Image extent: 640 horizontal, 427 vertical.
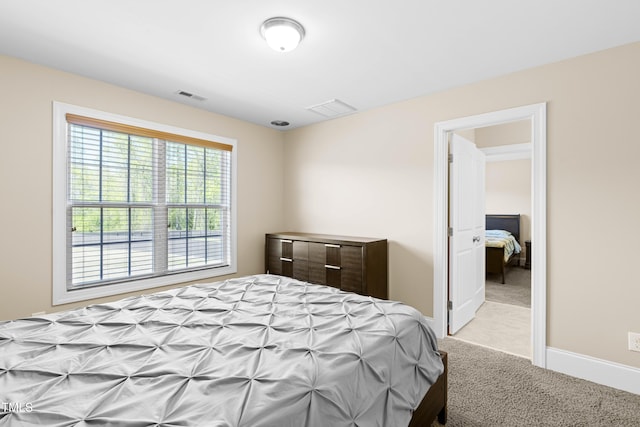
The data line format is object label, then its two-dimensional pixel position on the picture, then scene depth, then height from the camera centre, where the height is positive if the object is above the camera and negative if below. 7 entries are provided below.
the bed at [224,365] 0.96 -0.60
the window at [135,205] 2.75 +0.08
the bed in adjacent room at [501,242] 5.35 -0.53
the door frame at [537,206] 2.52 +0.06
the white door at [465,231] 3.22 -0.20
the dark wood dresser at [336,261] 3.23 -0.55
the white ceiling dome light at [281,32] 1.97 +1.18
